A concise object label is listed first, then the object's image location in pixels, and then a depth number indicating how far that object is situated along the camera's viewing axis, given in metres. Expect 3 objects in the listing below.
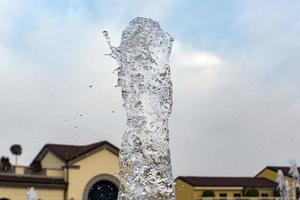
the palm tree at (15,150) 46.09
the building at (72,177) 39.19
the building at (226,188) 47.03
